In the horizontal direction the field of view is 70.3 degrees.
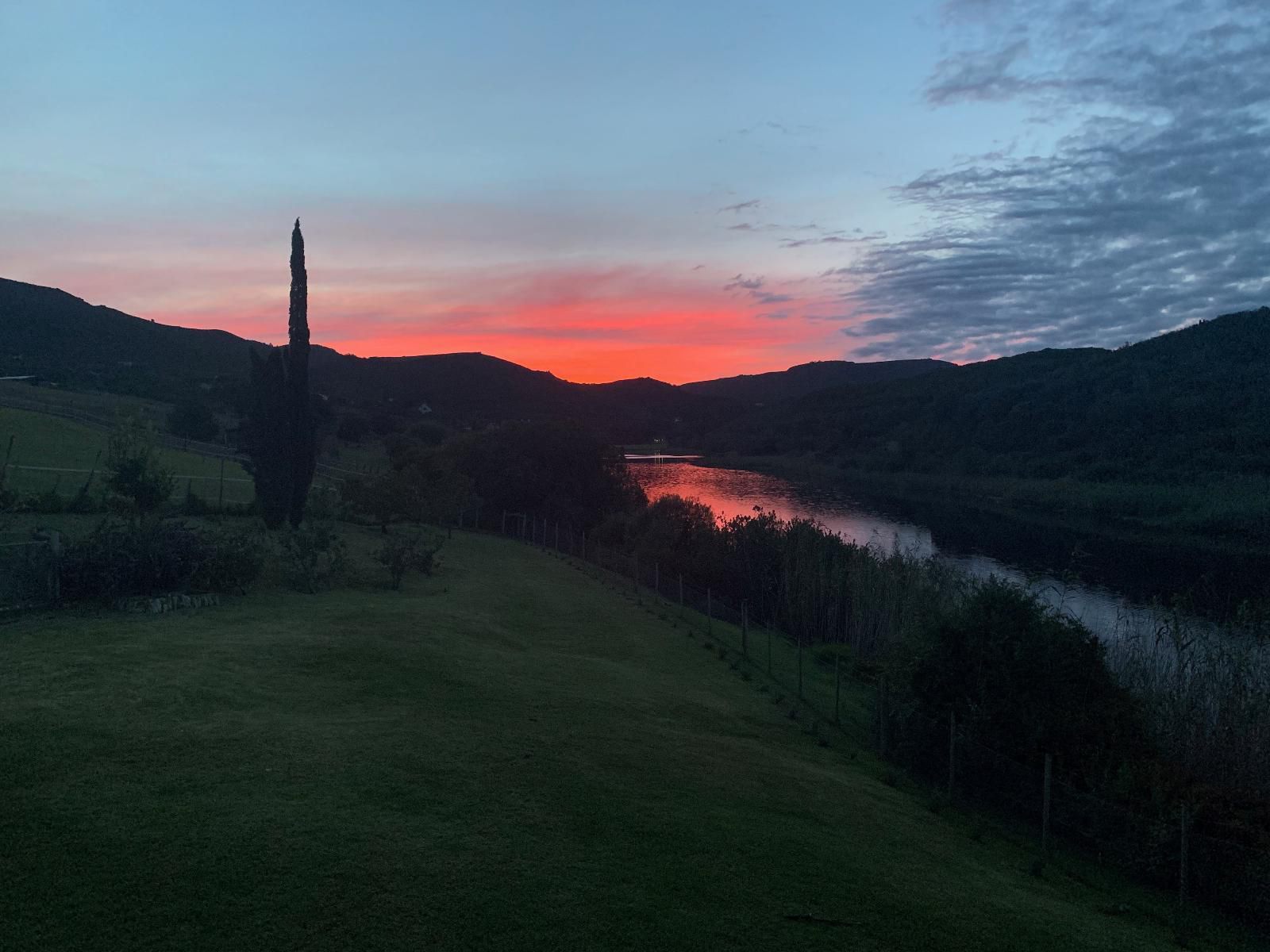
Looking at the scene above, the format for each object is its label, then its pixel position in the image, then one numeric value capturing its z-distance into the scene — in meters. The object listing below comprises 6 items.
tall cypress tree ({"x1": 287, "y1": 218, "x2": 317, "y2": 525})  35.09
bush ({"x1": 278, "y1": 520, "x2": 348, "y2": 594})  23.64
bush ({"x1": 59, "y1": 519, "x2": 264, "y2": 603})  18.38
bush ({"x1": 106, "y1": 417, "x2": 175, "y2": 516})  27.20
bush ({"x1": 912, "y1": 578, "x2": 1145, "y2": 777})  15.17
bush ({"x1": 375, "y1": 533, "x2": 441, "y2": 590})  27.06
